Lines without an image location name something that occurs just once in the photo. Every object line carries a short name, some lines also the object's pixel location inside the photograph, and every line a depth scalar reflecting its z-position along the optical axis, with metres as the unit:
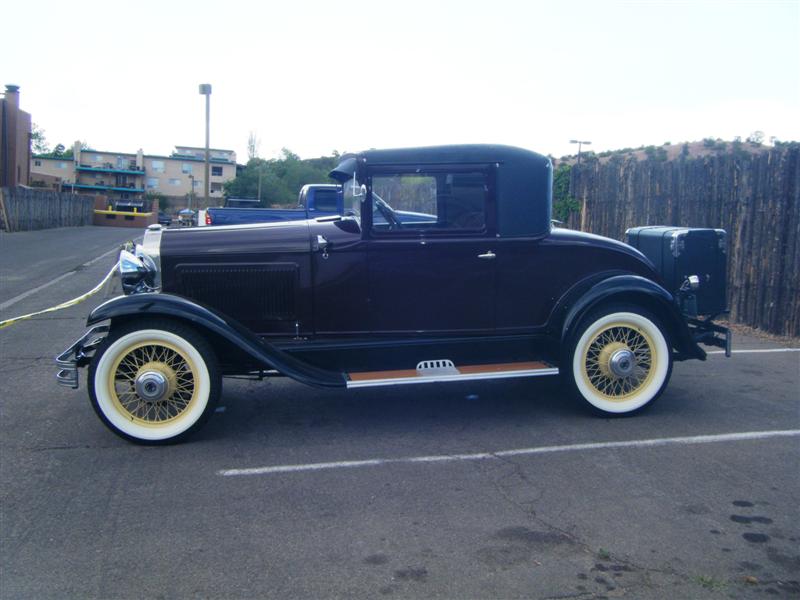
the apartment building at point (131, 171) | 81.50
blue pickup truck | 12.62
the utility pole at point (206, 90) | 22.72
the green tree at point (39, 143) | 102.04
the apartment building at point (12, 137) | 43.62
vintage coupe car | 5.19
